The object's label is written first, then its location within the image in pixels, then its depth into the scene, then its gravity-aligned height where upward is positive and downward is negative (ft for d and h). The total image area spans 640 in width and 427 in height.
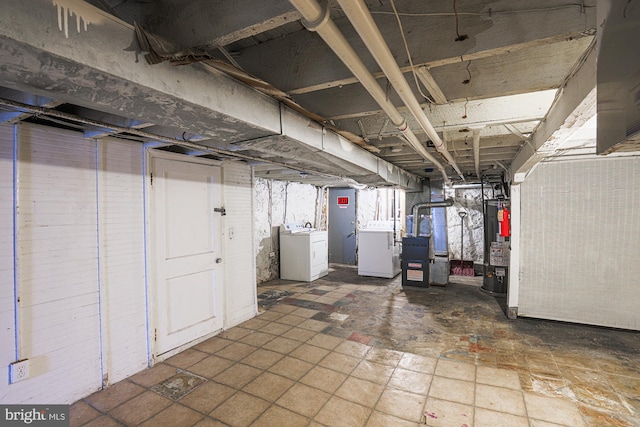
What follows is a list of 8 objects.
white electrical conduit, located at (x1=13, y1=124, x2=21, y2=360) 5.88 -0.91
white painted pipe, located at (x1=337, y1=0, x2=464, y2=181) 2.56 +1.70
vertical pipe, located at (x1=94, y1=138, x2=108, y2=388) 7.19 -1.69
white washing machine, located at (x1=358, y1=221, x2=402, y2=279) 18.22 -2.74
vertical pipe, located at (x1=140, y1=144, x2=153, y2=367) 8.23 -0.70
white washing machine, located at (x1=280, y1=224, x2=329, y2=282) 17.66 -2.64
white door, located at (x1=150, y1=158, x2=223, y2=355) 8.63 -1.26
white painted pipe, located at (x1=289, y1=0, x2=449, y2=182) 2.56 +1.73
